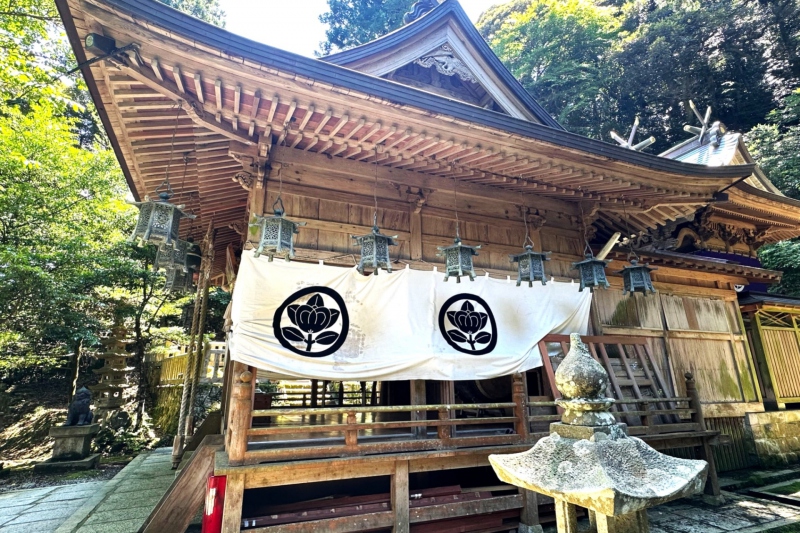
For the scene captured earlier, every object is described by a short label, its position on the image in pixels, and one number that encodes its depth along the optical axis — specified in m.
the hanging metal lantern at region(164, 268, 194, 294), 6.11
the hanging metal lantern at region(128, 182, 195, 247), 3.99
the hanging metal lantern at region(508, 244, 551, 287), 5.48
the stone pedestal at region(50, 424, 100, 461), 10.48
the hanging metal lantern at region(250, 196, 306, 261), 4.26
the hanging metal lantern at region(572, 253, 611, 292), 5.95
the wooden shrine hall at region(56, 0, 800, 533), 3.81
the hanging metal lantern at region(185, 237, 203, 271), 7.50
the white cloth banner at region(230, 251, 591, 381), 4.48
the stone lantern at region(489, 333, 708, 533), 1.64
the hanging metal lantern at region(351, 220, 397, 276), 4.59
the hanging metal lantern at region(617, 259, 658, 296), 6.17
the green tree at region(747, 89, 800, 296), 12.56
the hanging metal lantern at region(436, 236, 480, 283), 5.01
